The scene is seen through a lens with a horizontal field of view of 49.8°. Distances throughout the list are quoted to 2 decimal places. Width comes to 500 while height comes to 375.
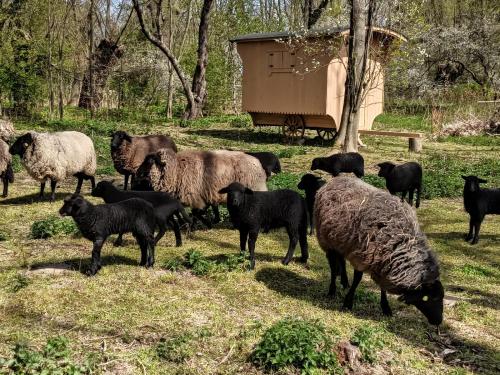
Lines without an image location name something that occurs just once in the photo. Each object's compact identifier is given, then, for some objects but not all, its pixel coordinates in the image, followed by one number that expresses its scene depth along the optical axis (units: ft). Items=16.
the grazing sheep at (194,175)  28.09
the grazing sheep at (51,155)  33.24
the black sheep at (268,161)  31.87
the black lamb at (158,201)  23.57
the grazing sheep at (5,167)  33.80
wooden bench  59.98
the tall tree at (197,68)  80.02
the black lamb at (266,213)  22.16
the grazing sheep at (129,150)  34.35
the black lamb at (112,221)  19.69
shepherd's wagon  63.87
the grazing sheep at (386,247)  17.63
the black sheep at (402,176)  34.91
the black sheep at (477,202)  28.86
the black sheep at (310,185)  27.20
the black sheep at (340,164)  39.63
